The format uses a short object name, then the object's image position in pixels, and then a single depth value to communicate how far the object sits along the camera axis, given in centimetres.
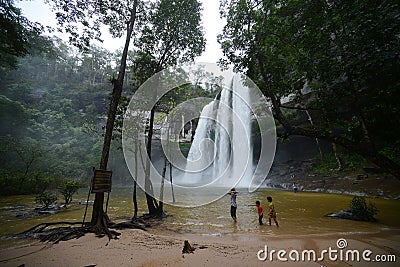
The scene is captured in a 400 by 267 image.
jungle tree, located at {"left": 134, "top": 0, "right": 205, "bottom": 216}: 935
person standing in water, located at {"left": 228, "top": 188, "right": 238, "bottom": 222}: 818
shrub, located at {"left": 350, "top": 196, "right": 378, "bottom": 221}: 790
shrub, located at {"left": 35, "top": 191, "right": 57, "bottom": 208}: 1079
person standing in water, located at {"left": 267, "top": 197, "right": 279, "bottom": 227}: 725
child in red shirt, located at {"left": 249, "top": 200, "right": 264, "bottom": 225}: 750
